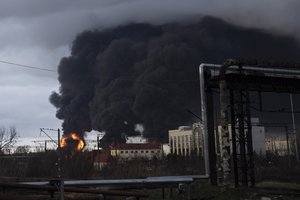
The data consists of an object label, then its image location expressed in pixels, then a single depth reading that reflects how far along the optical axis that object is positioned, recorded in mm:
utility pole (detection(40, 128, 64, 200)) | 9406
